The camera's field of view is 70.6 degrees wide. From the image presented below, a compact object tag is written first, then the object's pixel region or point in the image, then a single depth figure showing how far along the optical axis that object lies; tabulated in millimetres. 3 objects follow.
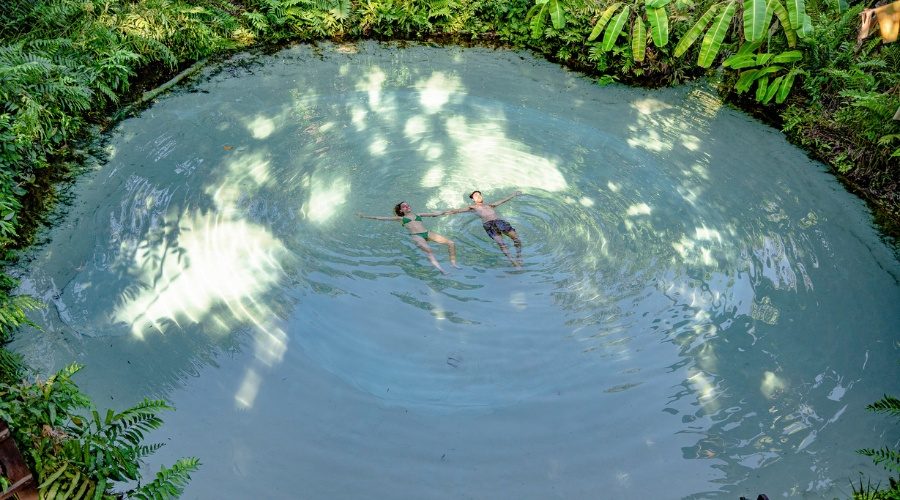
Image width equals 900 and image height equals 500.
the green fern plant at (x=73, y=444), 4301
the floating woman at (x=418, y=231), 7012
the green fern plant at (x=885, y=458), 4676
